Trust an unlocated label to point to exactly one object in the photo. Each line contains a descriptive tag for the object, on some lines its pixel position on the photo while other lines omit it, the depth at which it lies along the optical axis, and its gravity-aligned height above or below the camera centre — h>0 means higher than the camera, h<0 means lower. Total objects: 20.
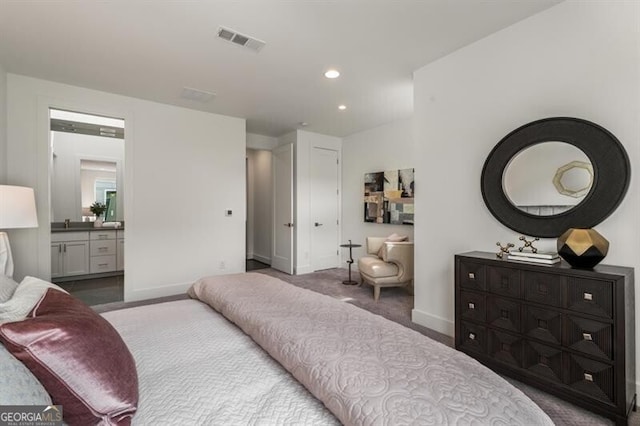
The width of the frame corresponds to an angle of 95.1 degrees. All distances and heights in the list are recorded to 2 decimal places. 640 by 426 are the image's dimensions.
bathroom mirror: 5.07 +0.77
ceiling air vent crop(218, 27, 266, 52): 2.36 +1.45
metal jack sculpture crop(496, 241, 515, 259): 2.16 -0.27
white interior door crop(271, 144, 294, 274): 5.25 +0.07
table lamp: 2.24 -0.01
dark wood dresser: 1.59 -0.71
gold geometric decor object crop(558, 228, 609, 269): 1.70 -0.20
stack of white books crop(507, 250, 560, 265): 1.91 -0.29
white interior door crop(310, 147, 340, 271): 5.49 +0.09
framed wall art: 4.59 +0.27
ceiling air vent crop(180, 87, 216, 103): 3.49 +1.46
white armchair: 3.84 -0.73
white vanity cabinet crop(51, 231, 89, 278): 4.69 -0.68
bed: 0.78 -0.52
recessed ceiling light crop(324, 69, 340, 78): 3.03 +1.47
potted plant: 5.45 +0.06
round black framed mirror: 1.82 +0.26
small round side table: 4.63 -1.10
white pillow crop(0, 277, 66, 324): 0.98 -0.32
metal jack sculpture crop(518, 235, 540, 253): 2.04 -0.22
